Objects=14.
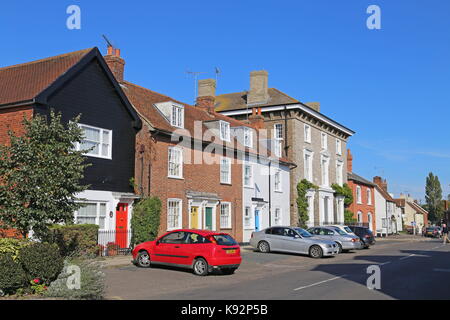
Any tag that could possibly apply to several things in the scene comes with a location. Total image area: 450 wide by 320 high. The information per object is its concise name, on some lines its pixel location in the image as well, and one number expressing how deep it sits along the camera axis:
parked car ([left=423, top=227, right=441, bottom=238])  62.50
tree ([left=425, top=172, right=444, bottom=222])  112.56
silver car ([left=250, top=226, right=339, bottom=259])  24.19
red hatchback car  16.41
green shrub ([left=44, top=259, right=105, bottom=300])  10.54
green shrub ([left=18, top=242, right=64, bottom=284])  11.52
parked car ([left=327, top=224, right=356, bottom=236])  30.85
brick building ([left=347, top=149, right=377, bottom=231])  54.03
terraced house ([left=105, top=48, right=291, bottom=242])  24.80
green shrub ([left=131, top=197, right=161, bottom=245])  22.98
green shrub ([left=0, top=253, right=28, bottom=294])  11.08
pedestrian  42.44
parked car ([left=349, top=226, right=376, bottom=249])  32.91
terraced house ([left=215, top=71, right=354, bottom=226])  39.81
